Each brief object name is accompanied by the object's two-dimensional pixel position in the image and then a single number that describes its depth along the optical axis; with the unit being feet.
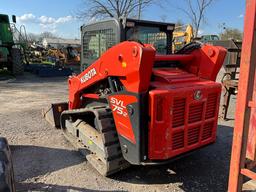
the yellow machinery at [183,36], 40.76
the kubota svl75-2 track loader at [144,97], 7.04
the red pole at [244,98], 4.49
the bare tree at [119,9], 56.11
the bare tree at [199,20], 61.57
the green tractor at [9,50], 31.36
